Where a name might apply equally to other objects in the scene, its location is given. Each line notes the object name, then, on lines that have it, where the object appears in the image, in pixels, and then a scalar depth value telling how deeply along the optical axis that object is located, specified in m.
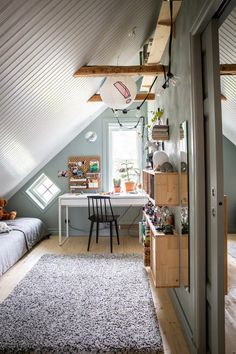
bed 3.27
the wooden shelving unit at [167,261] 2.24
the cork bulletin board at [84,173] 5.03
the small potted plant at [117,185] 4.86
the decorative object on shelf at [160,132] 2.63
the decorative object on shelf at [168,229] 2.31
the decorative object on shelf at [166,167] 2.37
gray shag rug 1.85
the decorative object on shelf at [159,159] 2.47
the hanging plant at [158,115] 2.97
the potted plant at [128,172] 5.11
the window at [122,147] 5.16
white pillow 3.77
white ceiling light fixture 2.75
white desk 4.39
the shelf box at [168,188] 2.26
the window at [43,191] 5.11
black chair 4.15
